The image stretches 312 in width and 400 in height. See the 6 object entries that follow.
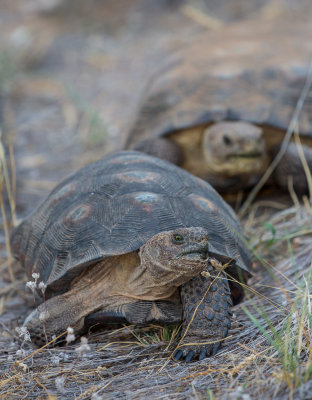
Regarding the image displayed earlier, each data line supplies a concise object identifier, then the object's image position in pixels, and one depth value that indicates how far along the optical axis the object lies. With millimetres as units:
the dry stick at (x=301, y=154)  7090
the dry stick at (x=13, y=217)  6574
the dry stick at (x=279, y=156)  7742
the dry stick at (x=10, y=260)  6237
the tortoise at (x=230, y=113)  7840
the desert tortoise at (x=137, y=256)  4531
